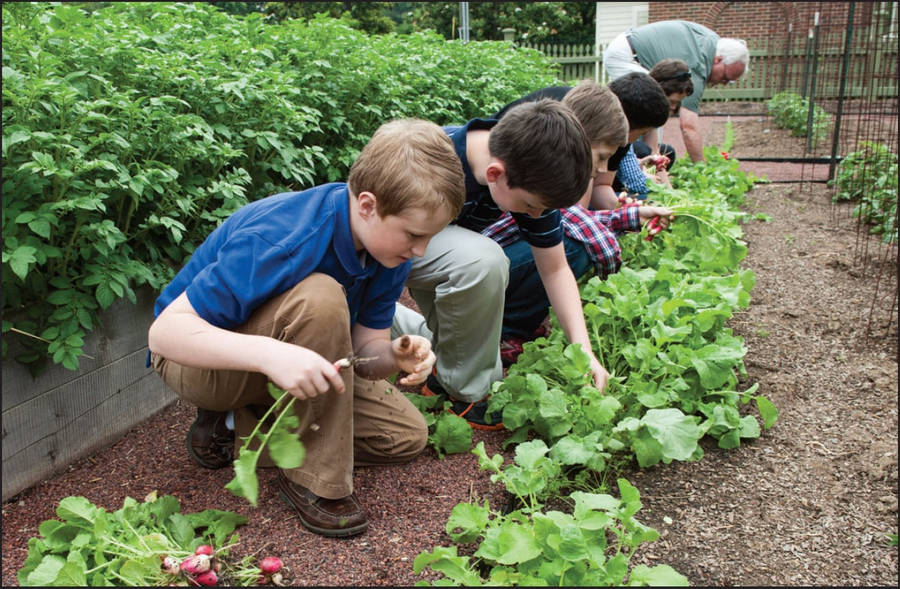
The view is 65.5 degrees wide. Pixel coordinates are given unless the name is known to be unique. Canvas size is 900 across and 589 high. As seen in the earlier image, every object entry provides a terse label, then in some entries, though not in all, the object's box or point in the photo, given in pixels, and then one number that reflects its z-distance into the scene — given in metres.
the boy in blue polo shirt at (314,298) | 1.47
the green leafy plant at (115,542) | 1.41
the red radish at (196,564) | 1.47
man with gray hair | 5.34
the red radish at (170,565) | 1.47
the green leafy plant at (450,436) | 2.11
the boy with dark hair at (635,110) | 3.09
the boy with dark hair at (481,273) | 2.01
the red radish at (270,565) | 1.53
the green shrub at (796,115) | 9.10
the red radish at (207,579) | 1.48
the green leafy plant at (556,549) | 1.40
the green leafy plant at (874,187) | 4.30
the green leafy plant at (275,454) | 1.23
